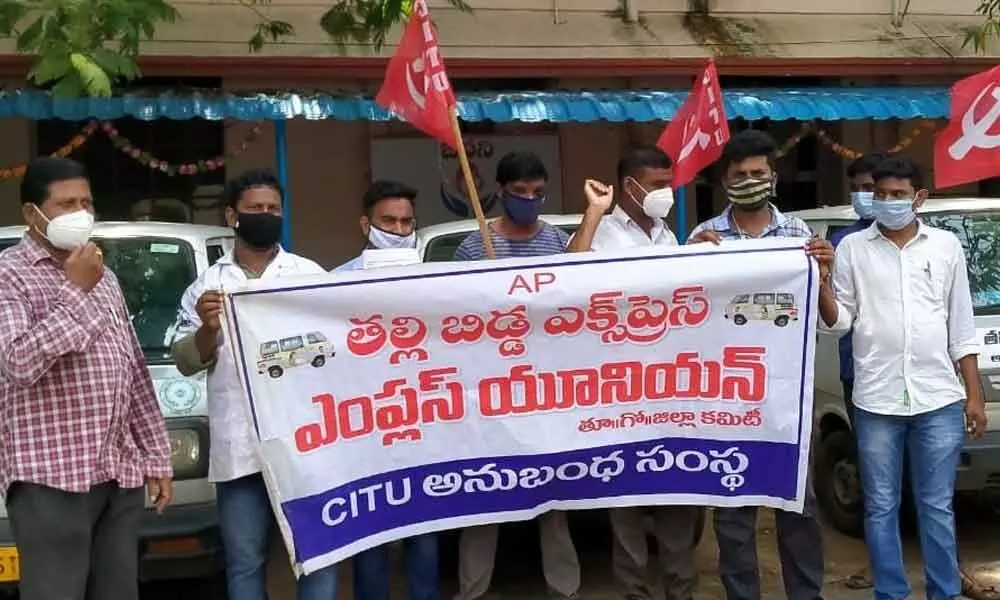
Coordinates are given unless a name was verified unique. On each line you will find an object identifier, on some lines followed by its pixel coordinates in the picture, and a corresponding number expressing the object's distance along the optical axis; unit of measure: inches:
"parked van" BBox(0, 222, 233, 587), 186.4
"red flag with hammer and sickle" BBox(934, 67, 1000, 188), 213.3
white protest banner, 167.6
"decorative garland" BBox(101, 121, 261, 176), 363.6
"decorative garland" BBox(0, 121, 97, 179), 344.2
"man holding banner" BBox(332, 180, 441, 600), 180.7
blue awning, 327.6
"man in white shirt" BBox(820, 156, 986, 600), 189.9
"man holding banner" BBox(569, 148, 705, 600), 191.6
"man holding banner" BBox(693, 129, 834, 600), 187.8
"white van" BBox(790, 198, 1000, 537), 249.8
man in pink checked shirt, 140.9
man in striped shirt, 184.7
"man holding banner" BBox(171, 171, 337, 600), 163.3
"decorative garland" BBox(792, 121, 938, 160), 410.7
